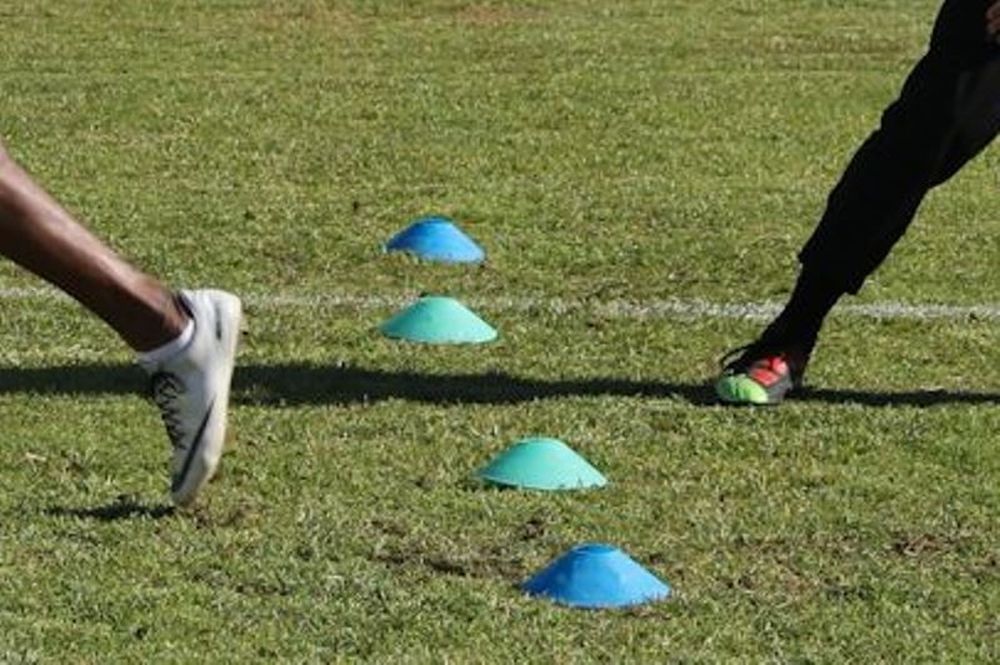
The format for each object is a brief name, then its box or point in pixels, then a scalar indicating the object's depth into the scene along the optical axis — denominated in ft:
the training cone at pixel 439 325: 41.97
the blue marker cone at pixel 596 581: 28.71
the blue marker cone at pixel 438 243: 48.61
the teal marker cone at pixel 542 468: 33.31
